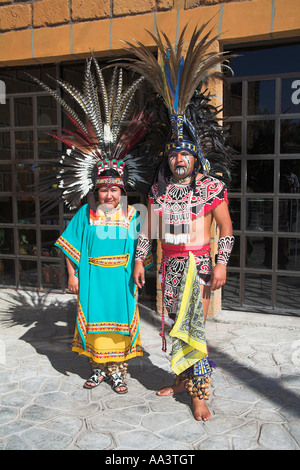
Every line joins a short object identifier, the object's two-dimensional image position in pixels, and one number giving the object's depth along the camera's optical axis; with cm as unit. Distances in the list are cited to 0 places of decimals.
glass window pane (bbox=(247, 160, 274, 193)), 515
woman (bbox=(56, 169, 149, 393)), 325
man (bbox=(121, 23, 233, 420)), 290
